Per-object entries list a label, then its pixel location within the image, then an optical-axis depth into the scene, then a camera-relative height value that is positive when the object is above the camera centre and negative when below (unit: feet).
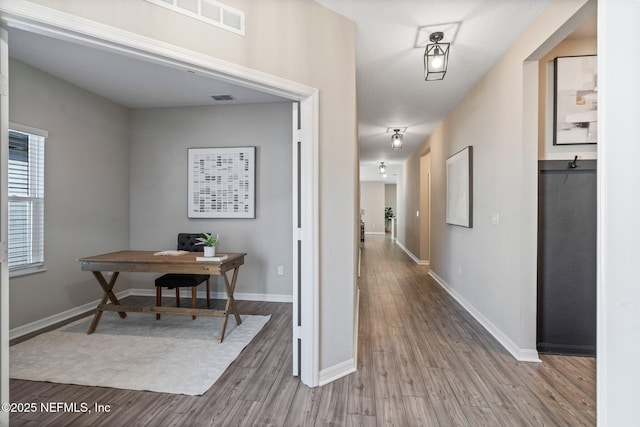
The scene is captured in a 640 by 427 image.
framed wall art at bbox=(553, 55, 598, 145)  7.74 +3.04
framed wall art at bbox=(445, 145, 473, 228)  11.38 +1.05
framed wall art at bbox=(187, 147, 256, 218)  13.16 +1.33
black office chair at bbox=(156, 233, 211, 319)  10.32 -2.52
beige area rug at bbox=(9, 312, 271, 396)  7.06 -4.03
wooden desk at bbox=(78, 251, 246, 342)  9.09 -1.76
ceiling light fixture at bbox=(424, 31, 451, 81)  7.74 +4.61
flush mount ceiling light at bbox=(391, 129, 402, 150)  17.20 +4.41
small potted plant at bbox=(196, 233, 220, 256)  9.57 -1.16
